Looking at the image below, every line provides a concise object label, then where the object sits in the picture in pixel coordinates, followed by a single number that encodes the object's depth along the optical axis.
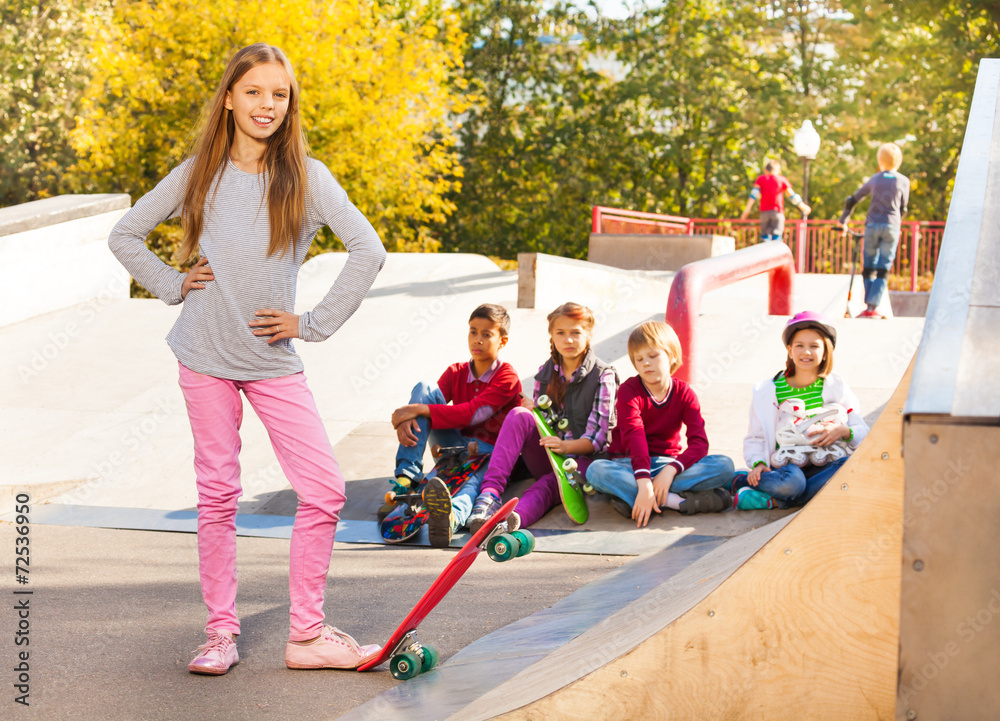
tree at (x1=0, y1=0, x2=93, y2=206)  23.66
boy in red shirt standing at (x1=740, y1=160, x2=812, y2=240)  16.12
